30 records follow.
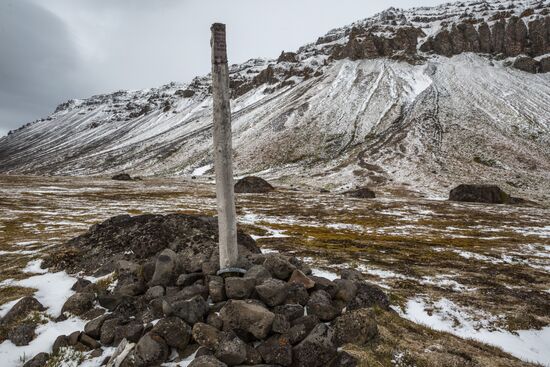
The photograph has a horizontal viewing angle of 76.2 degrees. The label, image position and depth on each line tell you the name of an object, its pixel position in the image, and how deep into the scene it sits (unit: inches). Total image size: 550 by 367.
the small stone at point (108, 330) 378.6
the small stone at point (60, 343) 373.1
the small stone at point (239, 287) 398.6
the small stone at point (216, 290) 401.5
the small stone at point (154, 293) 434.6
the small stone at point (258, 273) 415.4
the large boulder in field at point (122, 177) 4630.9
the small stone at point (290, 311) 371.6
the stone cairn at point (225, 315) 327.3
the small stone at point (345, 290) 428.1
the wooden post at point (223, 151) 439.2
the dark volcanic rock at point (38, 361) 350.6
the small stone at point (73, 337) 379.2
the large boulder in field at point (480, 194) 2719.0
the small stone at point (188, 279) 443.5
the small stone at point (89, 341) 375.2
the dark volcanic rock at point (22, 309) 432.1
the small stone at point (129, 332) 355.6
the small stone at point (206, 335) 337.7
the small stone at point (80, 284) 514.3
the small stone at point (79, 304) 445.7
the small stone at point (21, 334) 386.3
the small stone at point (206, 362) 302.8
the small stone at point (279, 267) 448.8
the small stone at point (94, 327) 388.5
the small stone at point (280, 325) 347.3
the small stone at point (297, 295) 397.4
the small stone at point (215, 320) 362.0
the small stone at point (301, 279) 420.5
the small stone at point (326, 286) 429.4
